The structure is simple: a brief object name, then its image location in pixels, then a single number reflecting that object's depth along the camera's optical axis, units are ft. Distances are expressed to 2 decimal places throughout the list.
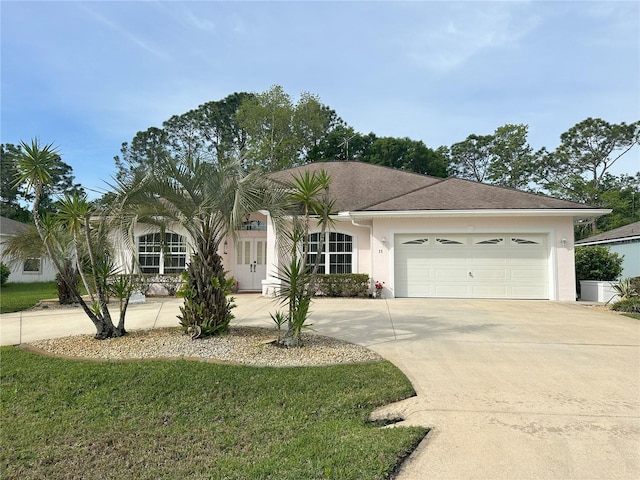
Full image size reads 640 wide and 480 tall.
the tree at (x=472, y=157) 137.18
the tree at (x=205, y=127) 138.51
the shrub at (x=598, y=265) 47.21
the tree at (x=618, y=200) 111.96
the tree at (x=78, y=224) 21.38
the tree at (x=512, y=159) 129.29
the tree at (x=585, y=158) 118.62
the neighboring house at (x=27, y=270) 75.99
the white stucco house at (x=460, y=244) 42.93
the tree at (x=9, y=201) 125.28
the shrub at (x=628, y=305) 34.64
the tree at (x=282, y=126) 117.08
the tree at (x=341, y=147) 123.13
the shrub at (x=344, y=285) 45.32
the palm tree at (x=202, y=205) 21.12
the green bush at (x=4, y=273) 64.23
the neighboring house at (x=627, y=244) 63.57
